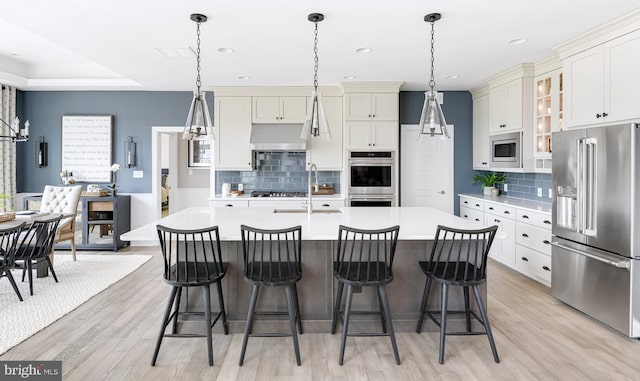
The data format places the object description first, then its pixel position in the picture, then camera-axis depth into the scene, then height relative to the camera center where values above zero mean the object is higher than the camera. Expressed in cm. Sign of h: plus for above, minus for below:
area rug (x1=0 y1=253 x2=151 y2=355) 318 -110
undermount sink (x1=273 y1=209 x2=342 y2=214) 395 -27
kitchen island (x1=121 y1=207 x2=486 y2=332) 306 -81
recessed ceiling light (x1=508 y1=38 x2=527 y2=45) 386 +143
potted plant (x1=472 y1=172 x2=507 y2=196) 589 +7
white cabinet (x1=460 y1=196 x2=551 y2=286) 421 -60
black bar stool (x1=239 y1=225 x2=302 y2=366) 257 -62
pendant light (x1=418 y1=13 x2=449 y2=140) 297 +50
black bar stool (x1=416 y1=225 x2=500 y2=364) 262 -62
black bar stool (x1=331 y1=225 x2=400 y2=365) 258 -62
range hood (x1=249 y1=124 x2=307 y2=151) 571 +68
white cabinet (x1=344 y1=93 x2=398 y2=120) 570 +114
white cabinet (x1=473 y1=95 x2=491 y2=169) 580 +79
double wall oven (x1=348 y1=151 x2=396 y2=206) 575 +11
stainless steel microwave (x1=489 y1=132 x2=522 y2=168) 496 +46
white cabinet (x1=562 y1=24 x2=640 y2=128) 316 +90
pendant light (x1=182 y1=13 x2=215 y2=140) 299 +49
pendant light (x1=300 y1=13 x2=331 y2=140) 311 +49
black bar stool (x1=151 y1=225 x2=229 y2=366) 258 -62
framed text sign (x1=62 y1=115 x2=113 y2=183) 634 +62
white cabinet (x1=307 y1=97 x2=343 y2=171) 588 +61
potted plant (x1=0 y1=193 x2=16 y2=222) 394 -32
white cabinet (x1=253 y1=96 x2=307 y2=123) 590 +113
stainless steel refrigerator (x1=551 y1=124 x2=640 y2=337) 296 -32
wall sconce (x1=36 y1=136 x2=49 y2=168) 631 +50
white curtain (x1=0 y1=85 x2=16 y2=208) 592 +51
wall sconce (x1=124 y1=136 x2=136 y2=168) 635 +54
